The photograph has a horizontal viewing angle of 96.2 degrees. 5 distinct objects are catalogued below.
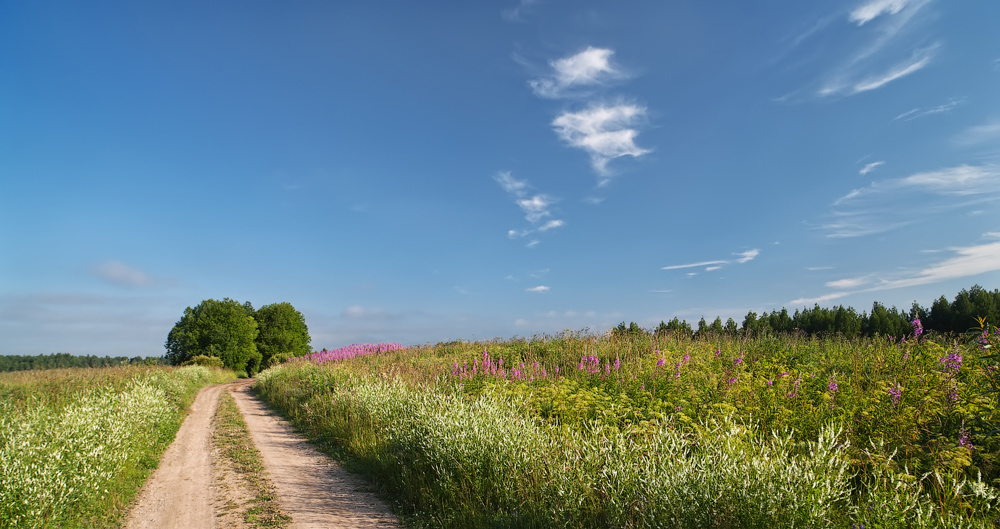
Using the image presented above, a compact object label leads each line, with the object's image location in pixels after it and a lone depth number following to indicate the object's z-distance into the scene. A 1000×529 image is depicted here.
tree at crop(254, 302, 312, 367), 61.91
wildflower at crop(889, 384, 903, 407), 6.04
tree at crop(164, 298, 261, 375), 52.81
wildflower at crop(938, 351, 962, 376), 6.77
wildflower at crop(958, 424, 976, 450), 4.45
